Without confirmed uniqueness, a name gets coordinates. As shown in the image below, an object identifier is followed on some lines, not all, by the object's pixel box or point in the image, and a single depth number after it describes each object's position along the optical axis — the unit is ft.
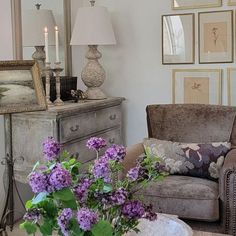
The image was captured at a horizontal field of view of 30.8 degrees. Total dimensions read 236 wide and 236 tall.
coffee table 6.32
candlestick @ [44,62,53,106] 10.58
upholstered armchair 8.26
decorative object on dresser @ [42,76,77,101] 11.53
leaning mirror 10.63
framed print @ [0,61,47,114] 9.01
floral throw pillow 9.26
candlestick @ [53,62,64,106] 10.85
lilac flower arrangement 3.95
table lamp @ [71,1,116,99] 11.64
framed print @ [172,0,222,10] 11.77
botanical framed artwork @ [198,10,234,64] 11.68
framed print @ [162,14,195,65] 12.14
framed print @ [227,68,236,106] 11.75
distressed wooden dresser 9.79
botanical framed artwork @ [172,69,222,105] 11.96
